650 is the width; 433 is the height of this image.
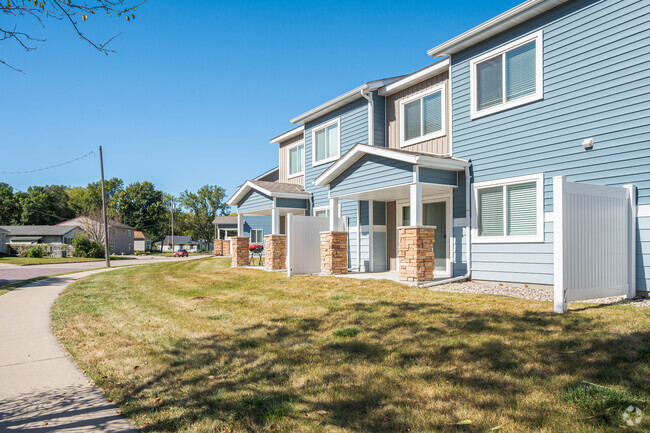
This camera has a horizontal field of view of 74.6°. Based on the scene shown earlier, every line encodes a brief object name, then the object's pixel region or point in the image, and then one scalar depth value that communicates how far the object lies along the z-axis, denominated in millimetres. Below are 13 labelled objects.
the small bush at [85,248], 40438
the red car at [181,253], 55131
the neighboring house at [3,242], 47888
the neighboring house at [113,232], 47875
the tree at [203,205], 84000
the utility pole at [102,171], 28397
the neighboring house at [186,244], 81312
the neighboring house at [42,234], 56531
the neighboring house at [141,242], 74688
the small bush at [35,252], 40456
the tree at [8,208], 69250
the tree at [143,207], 75250
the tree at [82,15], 4145
